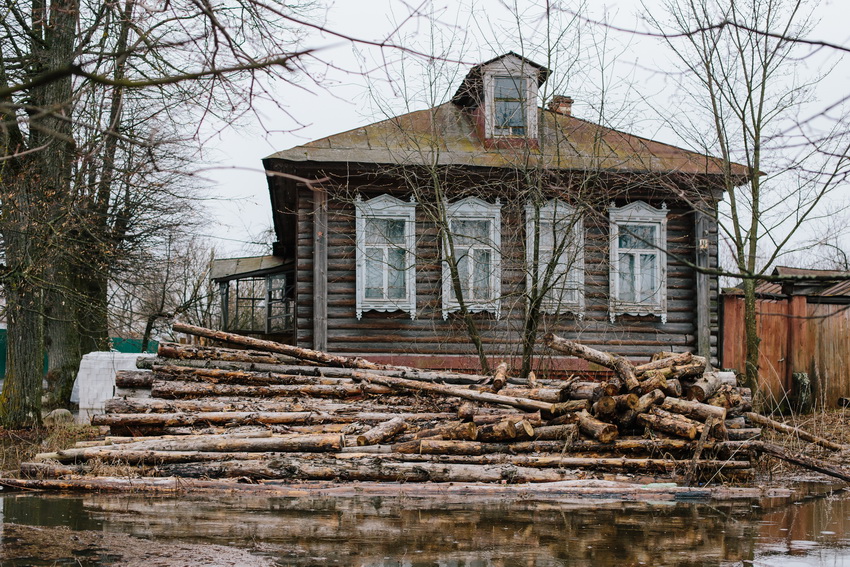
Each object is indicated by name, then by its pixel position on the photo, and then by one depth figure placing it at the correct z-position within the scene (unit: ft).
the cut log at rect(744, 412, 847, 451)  35.40
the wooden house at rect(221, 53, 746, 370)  49.32
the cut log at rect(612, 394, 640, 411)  31.19
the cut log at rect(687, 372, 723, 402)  33.73
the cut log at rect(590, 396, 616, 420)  31.22
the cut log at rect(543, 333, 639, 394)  32.42
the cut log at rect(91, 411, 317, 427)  32.24
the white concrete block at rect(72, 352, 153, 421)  41.32
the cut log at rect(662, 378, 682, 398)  33.01
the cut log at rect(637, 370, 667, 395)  32.32
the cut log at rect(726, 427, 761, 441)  32.48
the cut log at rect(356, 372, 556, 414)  33.01
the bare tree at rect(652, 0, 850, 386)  44.96
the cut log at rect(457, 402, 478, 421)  31.37
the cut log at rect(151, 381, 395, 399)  34.58
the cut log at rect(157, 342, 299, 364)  36.58
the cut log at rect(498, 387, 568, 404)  33.73
